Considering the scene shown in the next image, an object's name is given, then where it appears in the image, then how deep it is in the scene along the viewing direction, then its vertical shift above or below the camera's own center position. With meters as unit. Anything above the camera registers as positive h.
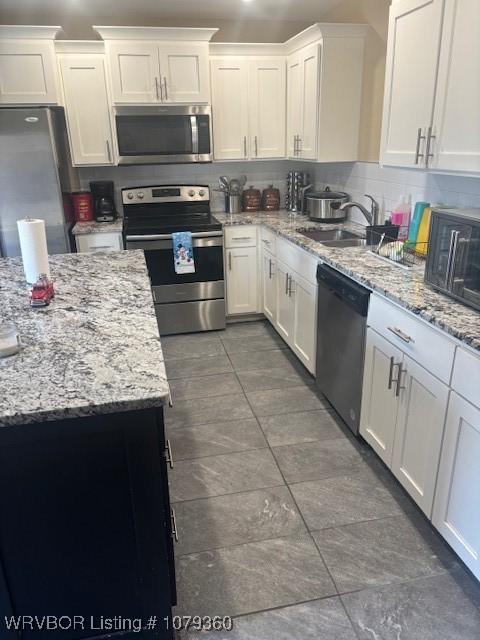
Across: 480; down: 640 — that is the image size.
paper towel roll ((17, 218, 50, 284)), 1.89 -0.34
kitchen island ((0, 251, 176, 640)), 1.14 -0.81
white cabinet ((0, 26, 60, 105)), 3.29 +0.64
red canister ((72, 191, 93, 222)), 3.89 -0.35
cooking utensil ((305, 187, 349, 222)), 3.48 -0.35
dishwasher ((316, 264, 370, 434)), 2.27 -0.92
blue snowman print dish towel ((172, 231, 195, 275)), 3.59 -0.68
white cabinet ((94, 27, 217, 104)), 3.42 +0.66
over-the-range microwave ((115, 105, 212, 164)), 3.59 +0.18
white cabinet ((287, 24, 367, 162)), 3.19 +0.45
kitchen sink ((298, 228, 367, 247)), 3.27 -0.53
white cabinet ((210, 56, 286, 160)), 3.74 +0.38
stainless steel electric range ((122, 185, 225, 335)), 3.63 -0.66
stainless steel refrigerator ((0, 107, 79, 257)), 3.26 -0.08
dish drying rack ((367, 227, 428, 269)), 2.35 -0.47
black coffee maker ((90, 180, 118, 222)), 3.91 -0.31
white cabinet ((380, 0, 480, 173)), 1.84 +0.28
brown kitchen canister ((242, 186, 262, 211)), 4.24 -0.36
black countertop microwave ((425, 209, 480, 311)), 1.67 -0.36
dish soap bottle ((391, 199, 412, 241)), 2.78 -0.36
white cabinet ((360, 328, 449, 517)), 1.75 -1.02
